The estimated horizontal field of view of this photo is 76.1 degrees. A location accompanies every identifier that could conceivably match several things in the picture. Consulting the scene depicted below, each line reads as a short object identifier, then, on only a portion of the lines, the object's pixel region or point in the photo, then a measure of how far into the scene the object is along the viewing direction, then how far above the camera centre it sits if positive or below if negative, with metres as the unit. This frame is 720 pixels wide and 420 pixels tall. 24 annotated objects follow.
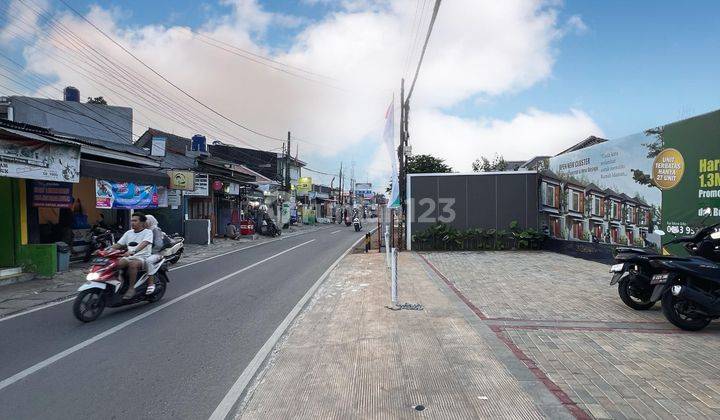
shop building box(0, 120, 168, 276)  10.47 +0.46
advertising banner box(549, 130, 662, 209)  11.23 +0.98
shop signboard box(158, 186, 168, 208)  17.67 +0.26
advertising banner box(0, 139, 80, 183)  9.96 +1.02
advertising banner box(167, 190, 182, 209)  19.69 +0.24
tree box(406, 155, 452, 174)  38.22 +3.16
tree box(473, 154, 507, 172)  43.38 +3.49
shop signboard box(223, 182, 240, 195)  25.83 +0.87
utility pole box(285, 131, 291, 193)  40.19 +2.51
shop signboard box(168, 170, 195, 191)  18.95 +0.98
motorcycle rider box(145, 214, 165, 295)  8.04 -0.75
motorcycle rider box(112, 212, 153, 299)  7.58 -0.77
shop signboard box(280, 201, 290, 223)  39.96 -0.86
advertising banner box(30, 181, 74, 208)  12.31 +0.28
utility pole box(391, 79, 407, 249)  18.84 +2.56
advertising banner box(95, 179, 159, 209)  14.16 +0.29
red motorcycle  6.95 -1.33
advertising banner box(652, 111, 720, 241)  9.30 +0.66
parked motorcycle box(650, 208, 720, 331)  6.16 -1.23
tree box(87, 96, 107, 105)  39.00 +8.99
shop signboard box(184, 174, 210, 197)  22.33 +0.87
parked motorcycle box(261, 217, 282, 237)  29.59 -1.61
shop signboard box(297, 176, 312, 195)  51.29 +1.94
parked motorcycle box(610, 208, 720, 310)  7.01 -1.09
